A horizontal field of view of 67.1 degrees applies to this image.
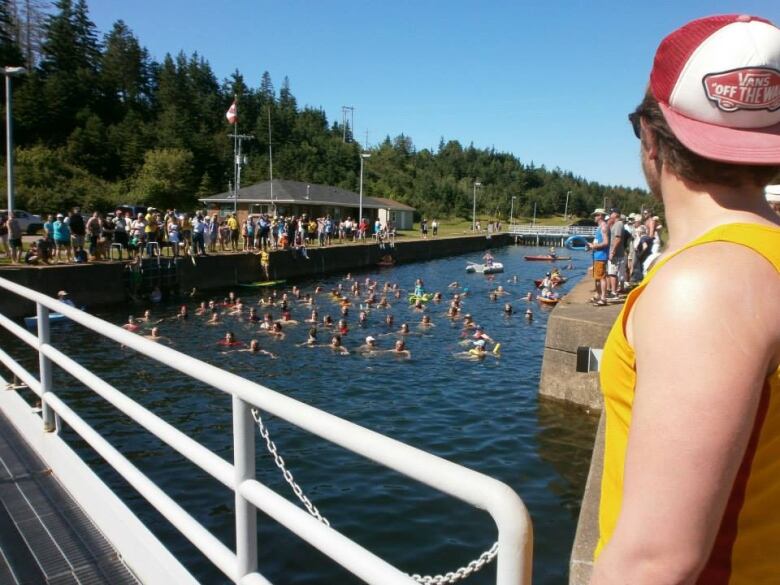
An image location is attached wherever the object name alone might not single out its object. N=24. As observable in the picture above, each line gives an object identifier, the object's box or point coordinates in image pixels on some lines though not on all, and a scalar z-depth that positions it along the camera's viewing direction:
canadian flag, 41.43
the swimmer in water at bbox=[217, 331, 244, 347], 19.17
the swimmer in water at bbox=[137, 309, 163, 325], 22.44
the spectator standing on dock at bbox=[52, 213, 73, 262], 24.32
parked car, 36.53
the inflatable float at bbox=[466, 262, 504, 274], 43.81
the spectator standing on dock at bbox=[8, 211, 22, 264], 22.58
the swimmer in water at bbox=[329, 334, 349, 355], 18.76
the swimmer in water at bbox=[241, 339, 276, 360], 18.50
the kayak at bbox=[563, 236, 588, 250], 84.30
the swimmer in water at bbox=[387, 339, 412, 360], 18.31
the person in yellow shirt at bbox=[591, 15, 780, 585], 0.97
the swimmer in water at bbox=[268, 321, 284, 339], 20.50
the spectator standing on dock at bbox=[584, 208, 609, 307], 14.83
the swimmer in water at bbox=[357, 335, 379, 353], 19.03
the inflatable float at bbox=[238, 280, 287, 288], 32.78
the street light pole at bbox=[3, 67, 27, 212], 22.91
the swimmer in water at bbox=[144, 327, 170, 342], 19.06
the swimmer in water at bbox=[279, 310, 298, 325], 22.97
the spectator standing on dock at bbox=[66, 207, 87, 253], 24.84
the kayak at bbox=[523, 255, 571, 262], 59.09
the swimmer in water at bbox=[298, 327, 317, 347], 19.48
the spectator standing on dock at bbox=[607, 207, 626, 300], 14.33
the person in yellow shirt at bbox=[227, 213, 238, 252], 35.91
